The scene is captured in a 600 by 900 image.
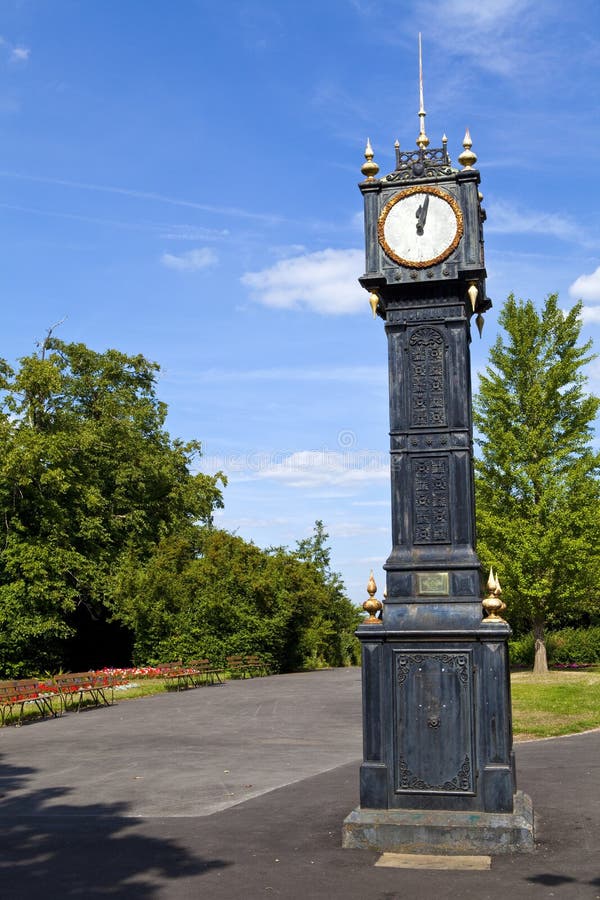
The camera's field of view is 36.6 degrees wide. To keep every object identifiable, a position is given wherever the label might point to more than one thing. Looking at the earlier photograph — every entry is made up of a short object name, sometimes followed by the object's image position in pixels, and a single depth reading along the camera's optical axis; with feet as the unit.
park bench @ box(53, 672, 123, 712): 68.33
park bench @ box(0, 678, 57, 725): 61.62
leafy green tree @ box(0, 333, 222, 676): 98.94
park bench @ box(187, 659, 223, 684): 88.07
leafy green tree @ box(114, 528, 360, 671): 101.96
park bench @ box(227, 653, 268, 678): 97.09
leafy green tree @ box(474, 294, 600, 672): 89.81
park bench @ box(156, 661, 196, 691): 82.94
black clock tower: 25.44
